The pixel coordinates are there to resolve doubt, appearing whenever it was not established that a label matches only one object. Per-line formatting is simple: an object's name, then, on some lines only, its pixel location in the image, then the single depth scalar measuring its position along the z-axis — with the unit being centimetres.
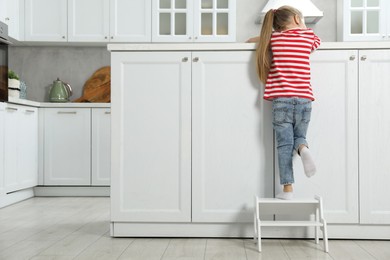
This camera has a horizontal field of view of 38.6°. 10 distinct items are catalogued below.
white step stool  255
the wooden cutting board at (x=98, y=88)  543
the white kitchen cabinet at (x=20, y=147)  433
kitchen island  279
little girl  268
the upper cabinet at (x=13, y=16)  490
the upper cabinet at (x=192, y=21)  528
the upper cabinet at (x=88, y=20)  524
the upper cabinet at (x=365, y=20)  529
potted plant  466
